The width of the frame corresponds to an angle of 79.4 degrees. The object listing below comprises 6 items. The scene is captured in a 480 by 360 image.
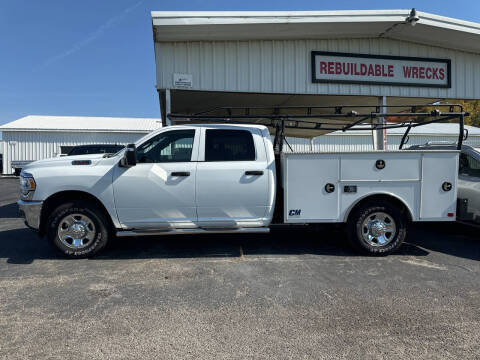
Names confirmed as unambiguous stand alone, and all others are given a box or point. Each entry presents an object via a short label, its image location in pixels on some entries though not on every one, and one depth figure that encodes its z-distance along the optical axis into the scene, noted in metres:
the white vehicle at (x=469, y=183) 4.79
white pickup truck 4.29
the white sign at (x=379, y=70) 7.86
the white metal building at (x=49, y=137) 21.25
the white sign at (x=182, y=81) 7.19
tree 30.26
